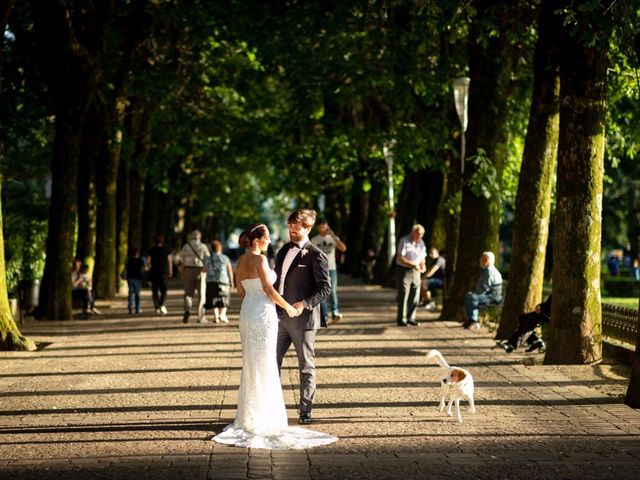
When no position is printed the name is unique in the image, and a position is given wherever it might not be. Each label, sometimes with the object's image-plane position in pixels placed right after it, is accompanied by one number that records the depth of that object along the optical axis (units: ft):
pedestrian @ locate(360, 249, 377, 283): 161.99
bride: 33.37
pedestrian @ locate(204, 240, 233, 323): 81.66
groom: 36.32
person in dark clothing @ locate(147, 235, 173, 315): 92.73
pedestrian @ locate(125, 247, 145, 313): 93.76
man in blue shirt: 74.23
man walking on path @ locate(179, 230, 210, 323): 82.74
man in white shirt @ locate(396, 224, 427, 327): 78.02
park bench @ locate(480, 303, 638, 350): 53.98
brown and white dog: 37.11
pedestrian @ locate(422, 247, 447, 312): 100.68
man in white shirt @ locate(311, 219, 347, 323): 79.78
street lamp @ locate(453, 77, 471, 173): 81.41
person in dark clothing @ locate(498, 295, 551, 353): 58.80
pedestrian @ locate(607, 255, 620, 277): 212.68
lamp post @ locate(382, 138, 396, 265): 125.57
